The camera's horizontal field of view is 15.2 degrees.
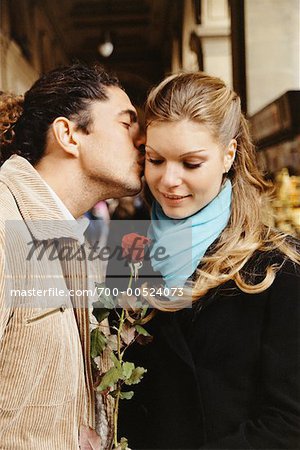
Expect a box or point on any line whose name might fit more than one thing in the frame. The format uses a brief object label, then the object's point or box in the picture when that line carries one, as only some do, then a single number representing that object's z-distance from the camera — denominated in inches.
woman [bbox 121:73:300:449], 69.6
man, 69.4
